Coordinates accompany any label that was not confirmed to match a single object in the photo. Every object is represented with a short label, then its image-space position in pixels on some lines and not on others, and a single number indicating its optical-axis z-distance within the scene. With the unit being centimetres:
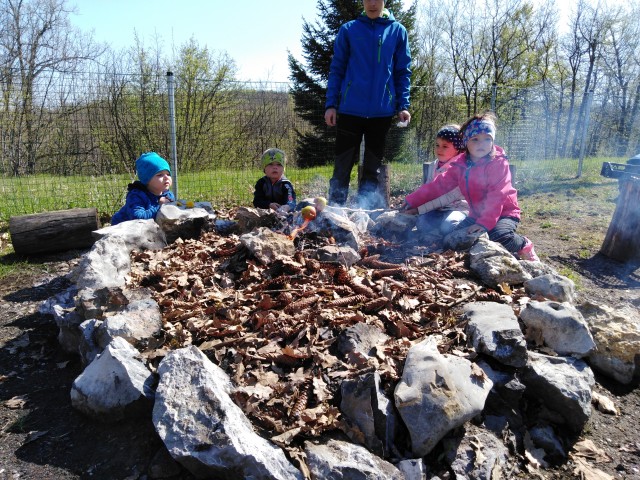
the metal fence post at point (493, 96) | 946
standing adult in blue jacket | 485
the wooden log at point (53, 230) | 493
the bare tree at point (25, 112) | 670
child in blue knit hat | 454
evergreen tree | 1265
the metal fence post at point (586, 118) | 1070
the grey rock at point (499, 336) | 246
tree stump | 529
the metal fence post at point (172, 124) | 655
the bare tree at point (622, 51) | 1992
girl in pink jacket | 415
